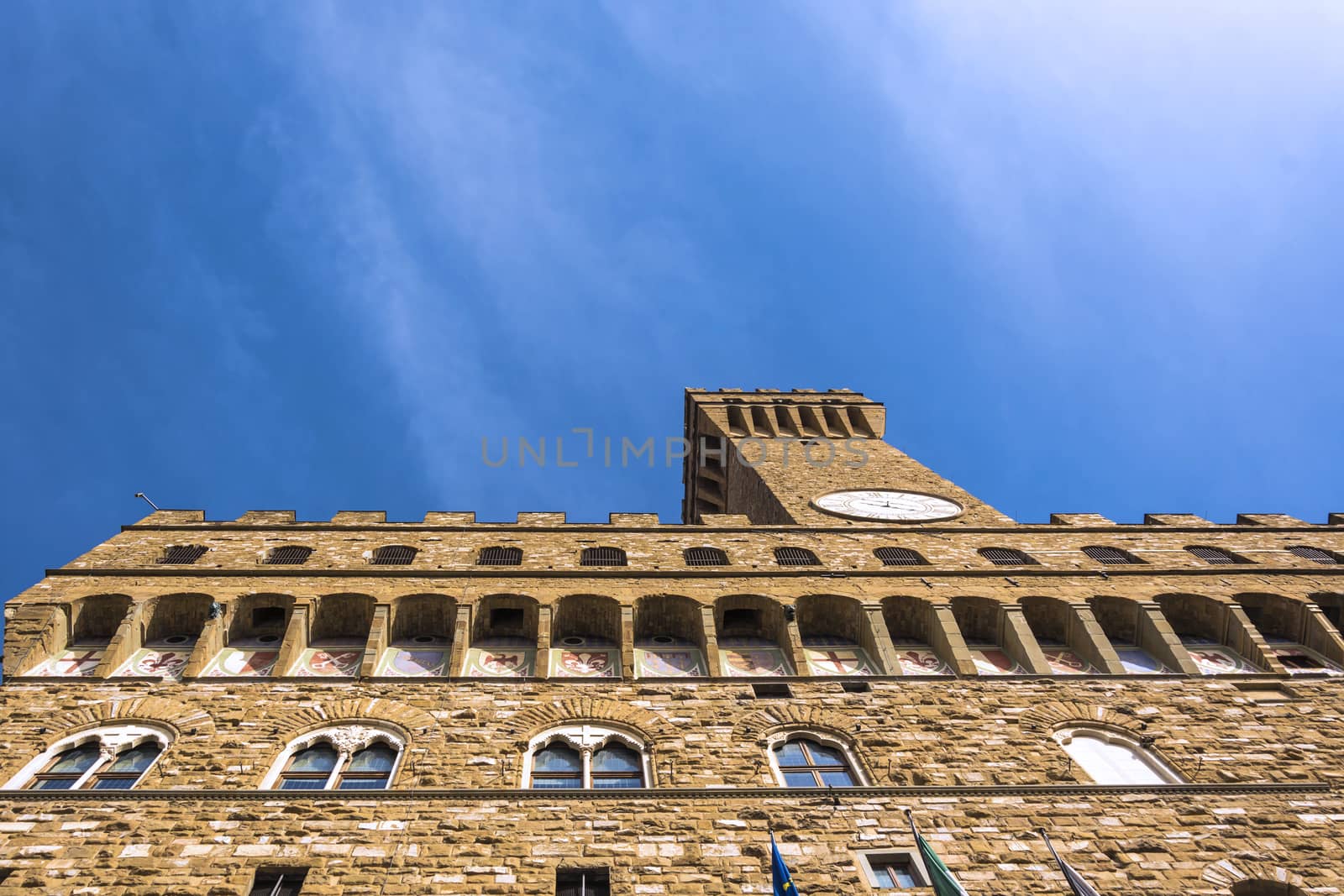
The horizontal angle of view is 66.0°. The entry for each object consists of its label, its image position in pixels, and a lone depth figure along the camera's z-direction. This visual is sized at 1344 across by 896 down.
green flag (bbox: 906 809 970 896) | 10.43
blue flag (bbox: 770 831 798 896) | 10.48
